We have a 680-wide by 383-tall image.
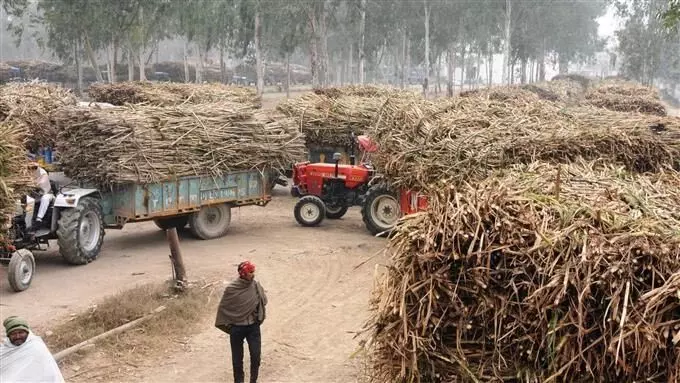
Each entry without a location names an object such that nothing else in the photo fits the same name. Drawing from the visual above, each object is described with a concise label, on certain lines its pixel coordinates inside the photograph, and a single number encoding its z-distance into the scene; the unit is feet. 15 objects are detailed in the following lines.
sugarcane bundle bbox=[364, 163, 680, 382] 13.97
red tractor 43.73
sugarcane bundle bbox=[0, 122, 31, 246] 28.30
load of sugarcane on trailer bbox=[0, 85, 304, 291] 33.86
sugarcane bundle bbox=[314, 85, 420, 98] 74.38
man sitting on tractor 34.35
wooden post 31.09
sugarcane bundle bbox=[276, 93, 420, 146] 59.72
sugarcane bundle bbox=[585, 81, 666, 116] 66.69
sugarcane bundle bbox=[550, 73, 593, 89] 172.92
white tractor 31.76
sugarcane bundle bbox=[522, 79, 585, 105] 104.85
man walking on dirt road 22.13
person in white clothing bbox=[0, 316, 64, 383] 15.92
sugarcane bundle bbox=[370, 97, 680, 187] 31.09
